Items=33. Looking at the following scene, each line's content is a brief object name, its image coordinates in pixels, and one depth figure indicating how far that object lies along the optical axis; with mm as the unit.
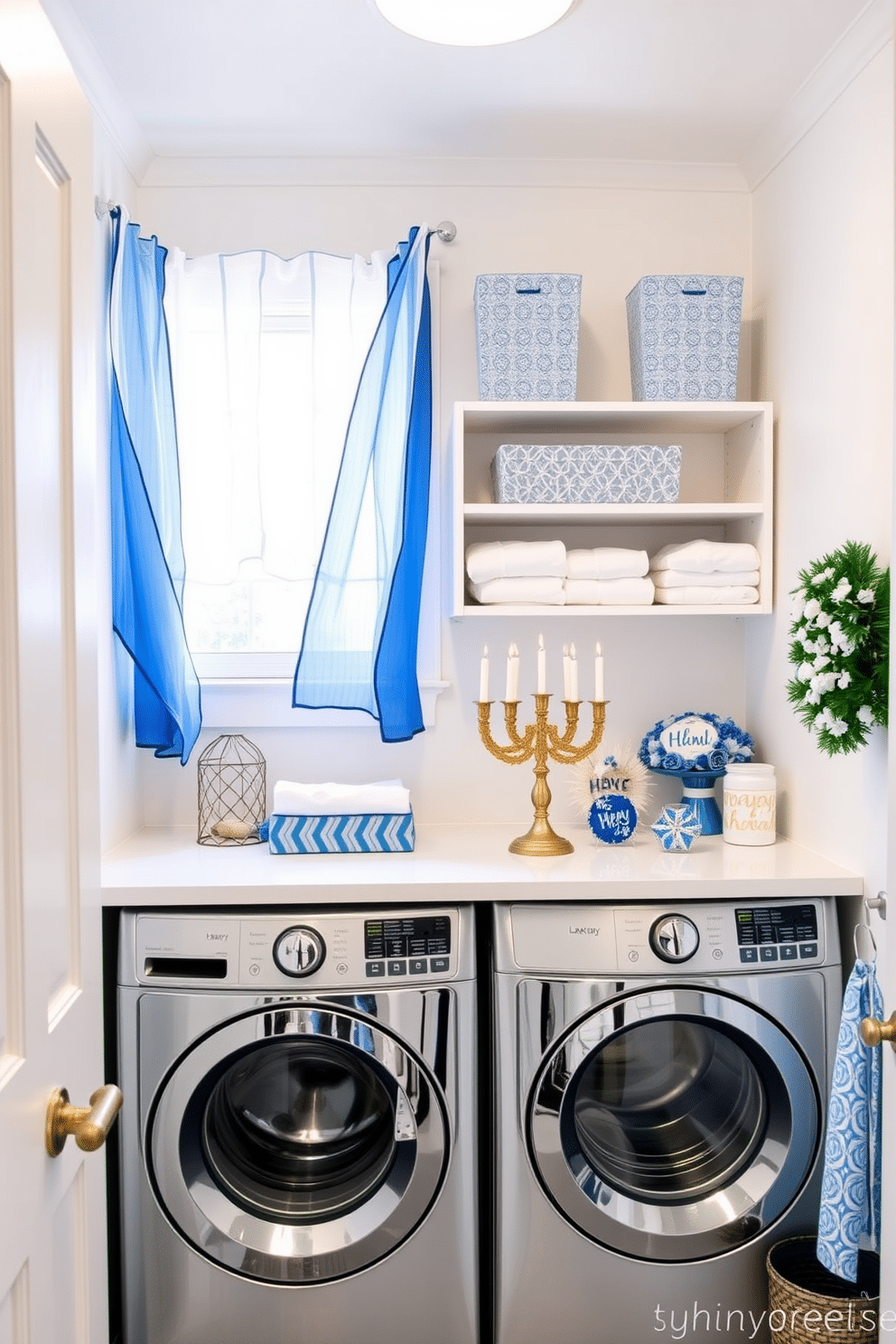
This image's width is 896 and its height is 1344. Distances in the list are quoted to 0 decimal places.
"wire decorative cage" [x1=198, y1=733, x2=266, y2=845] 2561
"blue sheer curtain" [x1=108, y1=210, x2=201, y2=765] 2369
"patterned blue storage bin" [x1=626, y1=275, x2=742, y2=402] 2377
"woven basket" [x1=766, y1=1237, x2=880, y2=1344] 1832
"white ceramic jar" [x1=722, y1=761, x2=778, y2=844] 2316
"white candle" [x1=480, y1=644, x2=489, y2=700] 2264
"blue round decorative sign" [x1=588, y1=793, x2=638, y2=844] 2350
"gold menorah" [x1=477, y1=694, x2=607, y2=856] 2268
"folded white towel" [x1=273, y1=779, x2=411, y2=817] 2287
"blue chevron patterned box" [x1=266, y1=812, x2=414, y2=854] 2285
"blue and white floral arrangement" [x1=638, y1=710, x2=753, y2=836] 2451
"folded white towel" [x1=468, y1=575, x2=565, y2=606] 2373
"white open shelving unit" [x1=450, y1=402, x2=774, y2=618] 2373
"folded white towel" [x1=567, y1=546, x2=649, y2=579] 2395
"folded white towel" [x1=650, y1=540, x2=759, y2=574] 2383
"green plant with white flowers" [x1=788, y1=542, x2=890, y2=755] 1819
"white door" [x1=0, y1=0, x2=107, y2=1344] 901
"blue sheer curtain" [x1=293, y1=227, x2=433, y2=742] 2486
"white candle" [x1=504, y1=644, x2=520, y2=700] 2240
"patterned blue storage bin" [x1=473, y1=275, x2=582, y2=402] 2363
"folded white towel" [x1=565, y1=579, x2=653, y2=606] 2396
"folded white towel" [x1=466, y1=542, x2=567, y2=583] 2365
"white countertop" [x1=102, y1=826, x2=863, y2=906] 2025
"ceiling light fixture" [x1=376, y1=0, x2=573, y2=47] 1886
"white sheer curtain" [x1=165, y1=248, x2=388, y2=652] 2533
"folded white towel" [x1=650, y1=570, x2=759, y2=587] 2396
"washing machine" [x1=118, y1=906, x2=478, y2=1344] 1980
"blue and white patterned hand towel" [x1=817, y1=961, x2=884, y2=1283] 1794
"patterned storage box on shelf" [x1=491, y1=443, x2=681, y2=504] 2375
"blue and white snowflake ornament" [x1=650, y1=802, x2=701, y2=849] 2277
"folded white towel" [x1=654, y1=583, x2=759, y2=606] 2396
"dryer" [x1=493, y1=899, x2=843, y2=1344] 2002
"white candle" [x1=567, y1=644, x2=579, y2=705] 2244
